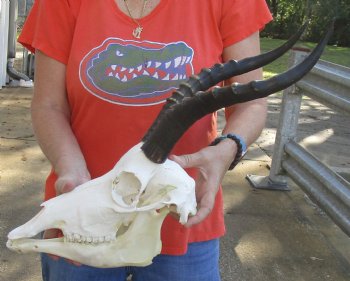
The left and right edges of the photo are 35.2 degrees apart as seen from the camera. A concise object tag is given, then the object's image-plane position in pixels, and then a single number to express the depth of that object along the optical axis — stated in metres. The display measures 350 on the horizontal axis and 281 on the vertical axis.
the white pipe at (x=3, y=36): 8.39
